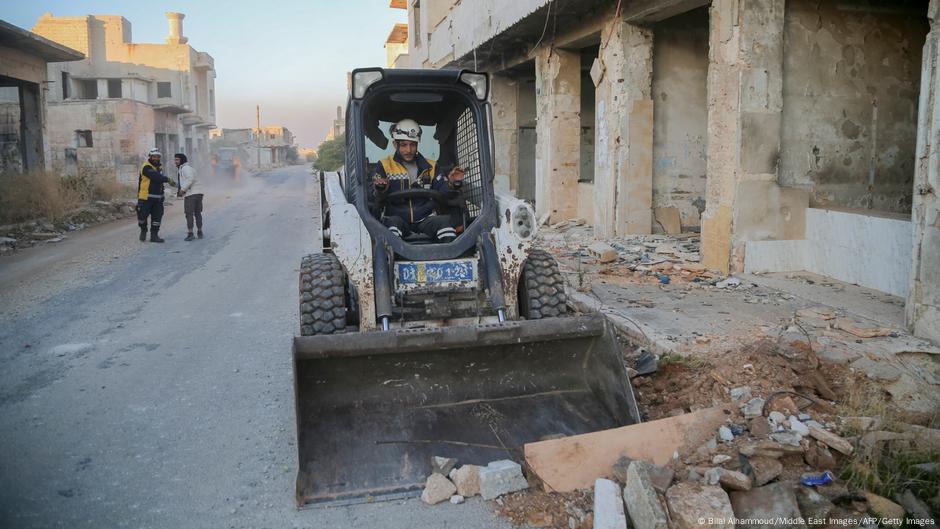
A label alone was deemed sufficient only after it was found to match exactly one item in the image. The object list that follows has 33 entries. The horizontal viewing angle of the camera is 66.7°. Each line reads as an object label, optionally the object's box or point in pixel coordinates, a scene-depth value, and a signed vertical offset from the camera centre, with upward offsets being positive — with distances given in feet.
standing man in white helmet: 41.81 -0.40
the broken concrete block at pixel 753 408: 13.52 -4.26
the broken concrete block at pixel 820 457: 11.91 -4.58
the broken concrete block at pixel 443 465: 12.05 -4.71
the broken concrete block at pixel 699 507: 9.82 -4.52
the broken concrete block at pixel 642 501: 9.86 -4.50
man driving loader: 17.88 +0.07
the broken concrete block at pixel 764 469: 11.39 -4.61
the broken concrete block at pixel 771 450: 11.99 -4.45
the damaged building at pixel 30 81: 57.26 +9.14
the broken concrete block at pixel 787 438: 12.43 -4.44
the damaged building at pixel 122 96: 109.70 +18.50
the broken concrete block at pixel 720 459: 11.89 -4.56
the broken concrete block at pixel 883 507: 10.49 -4.78
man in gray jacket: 43.57 -0.43
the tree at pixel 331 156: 135.74 +6.26
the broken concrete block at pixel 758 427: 12.88 -4.39
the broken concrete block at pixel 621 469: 11.37 -4.55
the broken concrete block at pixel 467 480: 11.68 -4.81
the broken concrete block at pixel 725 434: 12.73 -4.45
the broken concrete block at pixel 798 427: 12.79 -4.38
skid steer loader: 12.69 -3.01
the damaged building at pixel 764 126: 23.89 +2.43
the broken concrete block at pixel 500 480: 11.57 -4.78
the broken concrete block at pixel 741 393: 14.39 -4.21
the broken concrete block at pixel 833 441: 11.98 -4.36
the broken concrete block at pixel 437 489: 11.50 -4.90
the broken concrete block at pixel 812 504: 10.43 -4.73
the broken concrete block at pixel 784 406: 13.78 -4.31
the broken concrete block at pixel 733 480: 10.84 -4.50
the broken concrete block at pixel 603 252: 30.91 -2.98
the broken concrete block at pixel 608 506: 10.16 -4.69
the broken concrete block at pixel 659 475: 10.67 -4.42
